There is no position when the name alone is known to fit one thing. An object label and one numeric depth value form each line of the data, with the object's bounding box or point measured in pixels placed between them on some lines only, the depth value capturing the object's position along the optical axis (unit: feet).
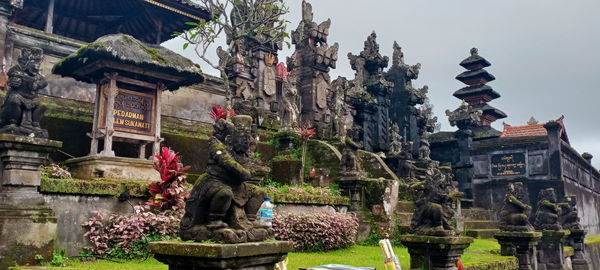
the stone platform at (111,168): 31.83
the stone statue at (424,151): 74.08
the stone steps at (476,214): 64.44
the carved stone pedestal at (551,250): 41.47
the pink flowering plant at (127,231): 25.46
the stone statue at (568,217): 51.97
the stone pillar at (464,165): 78.28
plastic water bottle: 19.06
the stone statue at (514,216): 35.04
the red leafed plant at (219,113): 38.51
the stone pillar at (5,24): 36.68
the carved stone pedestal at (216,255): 13.69
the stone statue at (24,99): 23.39
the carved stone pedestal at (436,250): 24.29
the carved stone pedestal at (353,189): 44.57
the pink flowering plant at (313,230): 34.40
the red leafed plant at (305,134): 51.01
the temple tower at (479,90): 92.38
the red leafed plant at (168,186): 28.37
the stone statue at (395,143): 72.38
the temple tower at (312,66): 75.05
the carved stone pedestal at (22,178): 21.59
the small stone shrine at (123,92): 32.22
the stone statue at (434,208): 25.29
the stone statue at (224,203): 14.93
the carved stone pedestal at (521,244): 33.91
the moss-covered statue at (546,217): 43.52
